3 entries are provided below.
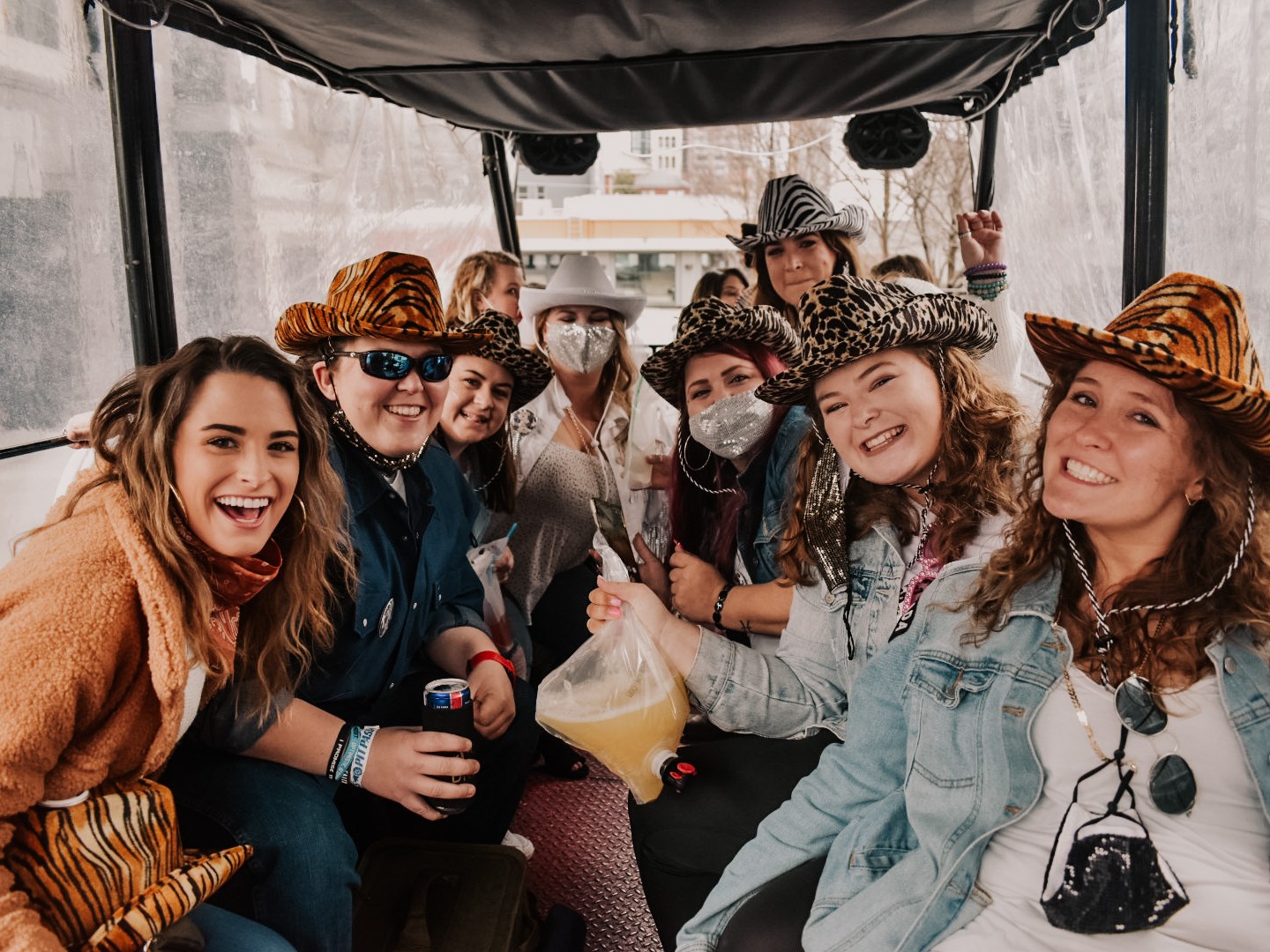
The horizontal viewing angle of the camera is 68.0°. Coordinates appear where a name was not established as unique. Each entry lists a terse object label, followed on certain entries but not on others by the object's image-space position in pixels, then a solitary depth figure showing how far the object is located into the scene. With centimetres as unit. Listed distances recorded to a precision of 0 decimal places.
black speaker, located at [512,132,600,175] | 439
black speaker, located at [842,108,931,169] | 410
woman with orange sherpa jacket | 137
